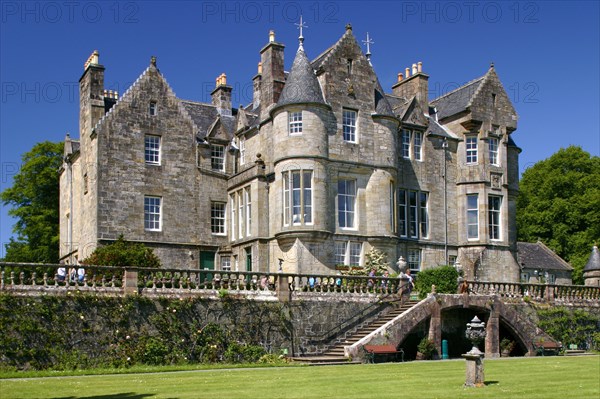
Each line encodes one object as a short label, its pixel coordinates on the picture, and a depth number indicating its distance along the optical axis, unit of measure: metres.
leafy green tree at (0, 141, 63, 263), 50.03
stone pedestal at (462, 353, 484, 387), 18.77
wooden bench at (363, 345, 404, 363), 27.44
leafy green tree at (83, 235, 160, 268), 31.48
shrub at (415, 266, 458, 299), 33.16
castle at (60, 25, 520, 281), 36.50
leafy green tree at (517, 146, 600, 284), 56.22
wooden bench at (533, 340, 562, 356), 32.72
